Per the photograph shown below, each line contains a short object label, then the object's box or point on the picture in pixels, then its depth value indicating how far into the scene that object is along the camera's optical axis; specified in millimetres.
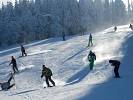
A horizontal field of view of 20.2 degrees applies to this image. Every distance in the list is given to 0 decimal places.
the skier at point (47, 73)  24094
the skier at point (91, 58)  30056
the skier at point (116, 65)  23550
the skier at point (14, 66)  34794
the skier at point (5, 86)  25792
